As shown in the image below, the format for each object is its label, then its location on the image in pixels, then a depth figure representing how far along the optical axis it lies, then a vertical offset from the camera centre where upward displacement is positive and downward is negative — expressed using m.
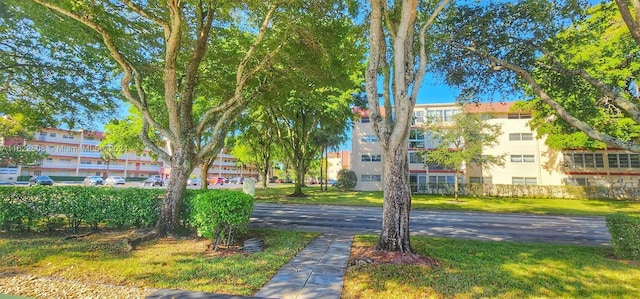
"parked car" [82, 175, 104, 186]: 39.93 -0.92
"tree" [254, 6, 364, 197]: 9.42 +4.22
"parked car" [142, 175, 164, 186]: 42.50 -0.99
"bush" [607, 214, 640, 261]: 6.63 -1.27
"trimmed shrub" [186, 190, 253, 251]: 6.66 -0.87
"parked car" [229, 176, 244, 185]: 61.21 -0.97
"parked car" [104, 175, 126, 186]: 41.22 -0.89
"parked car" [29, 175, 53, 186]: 37.62 -0.88
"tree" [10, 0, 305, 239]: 7.78 +4.16
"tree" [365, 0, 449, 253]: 6.32 +1.40
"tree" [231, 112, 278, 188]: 25.60 +4.54
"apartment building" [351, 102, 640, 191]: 29.62 +2.12
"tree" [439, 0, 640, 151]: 9.05 +4.64
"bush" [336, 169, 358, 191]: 35.19 -0.22
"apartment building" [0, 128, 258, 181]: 52.20 +2.59
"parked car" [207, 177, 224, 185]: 57.46 -0.97
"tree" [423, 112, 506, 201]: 24.38 +3.48
